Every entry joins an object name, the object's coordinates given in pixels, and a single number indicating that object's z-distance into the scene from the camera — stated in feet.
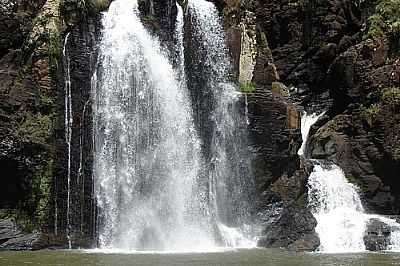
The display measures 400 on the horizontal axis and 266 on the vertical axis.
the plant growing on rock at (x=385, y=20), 99.55
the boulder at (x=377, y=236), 75.77
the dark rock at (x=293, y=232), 75.46
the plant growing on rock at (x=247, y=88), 90.01
